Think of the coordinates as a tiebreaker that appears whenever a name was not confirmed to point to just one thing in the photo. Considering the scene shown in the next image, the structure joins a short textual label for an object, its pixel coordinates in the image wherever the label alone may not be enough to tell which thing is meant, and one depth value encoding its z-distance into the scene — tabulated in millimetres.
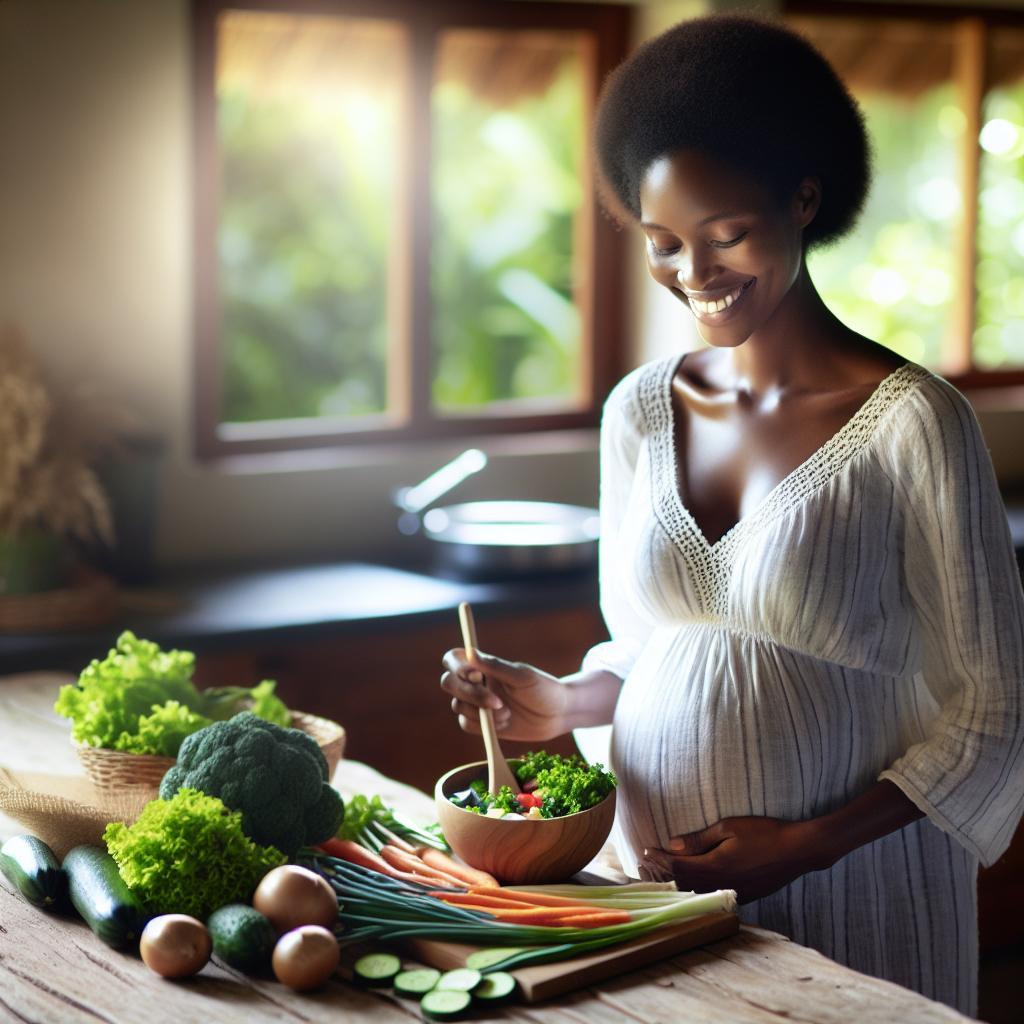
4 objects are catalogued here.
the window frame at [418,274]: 3441
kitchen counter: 2801
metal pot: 3283
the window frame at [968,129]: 4371
